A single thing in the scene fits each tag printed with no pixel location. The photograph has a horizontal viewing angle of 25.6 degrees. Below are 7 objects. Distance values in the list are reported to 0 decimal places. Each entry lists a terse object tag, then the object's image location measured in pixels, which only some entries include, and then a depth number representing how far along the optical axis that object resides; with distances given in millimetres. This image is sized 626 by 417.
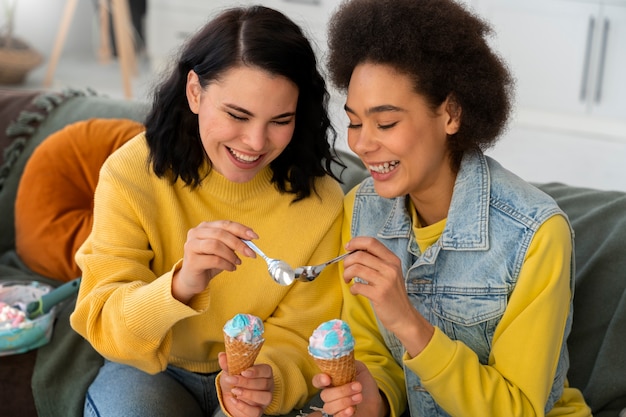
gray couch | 1906
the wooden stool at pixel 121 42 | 5404
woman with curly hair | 1668
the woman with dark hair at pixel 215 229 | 1763
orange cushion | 2258
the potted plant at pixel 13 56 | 5438
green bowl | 2003
